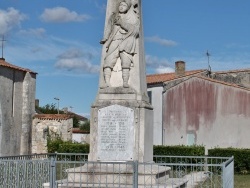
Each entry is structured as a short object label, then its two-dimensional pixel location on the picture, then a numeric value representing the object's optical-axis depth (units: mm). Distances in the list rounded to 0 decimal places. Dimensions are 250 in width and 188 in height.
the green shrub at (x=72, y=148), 24536
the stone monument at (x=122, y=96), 10555
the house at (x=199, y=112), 27828
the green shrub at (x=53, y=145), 27275
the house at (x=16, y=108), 29936
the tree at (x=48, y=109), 57912
